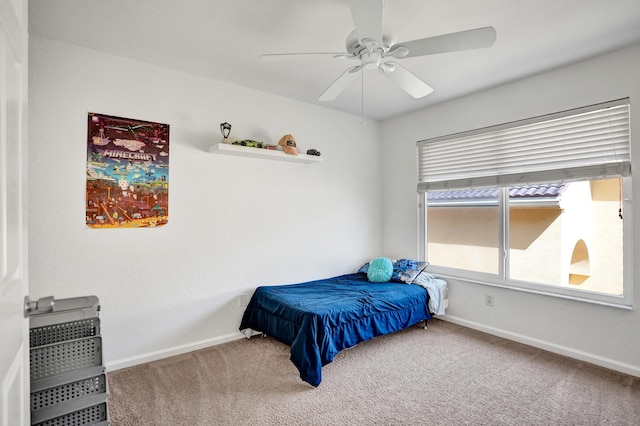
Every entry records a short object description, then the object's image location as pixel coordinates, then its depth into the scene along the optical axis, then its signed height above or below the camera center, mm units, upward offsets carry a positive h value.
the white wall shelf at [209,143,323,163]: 3055 +598
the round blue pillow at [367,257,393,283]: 3828 -645
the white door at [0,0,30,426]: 741 +5
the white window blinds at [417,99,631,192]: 2760 +590
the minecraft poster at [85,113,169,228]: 2627 +353
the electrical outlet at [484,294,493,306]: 3498 -895
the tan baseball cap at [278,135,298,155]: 3422 +713
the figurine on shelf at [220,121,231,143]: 3154 +804
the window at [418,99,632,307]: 2771 +81
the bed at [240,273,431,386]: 2574 -872
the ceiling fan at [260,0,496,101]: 1688 +957
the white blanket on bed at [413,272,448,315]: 3605 -835
